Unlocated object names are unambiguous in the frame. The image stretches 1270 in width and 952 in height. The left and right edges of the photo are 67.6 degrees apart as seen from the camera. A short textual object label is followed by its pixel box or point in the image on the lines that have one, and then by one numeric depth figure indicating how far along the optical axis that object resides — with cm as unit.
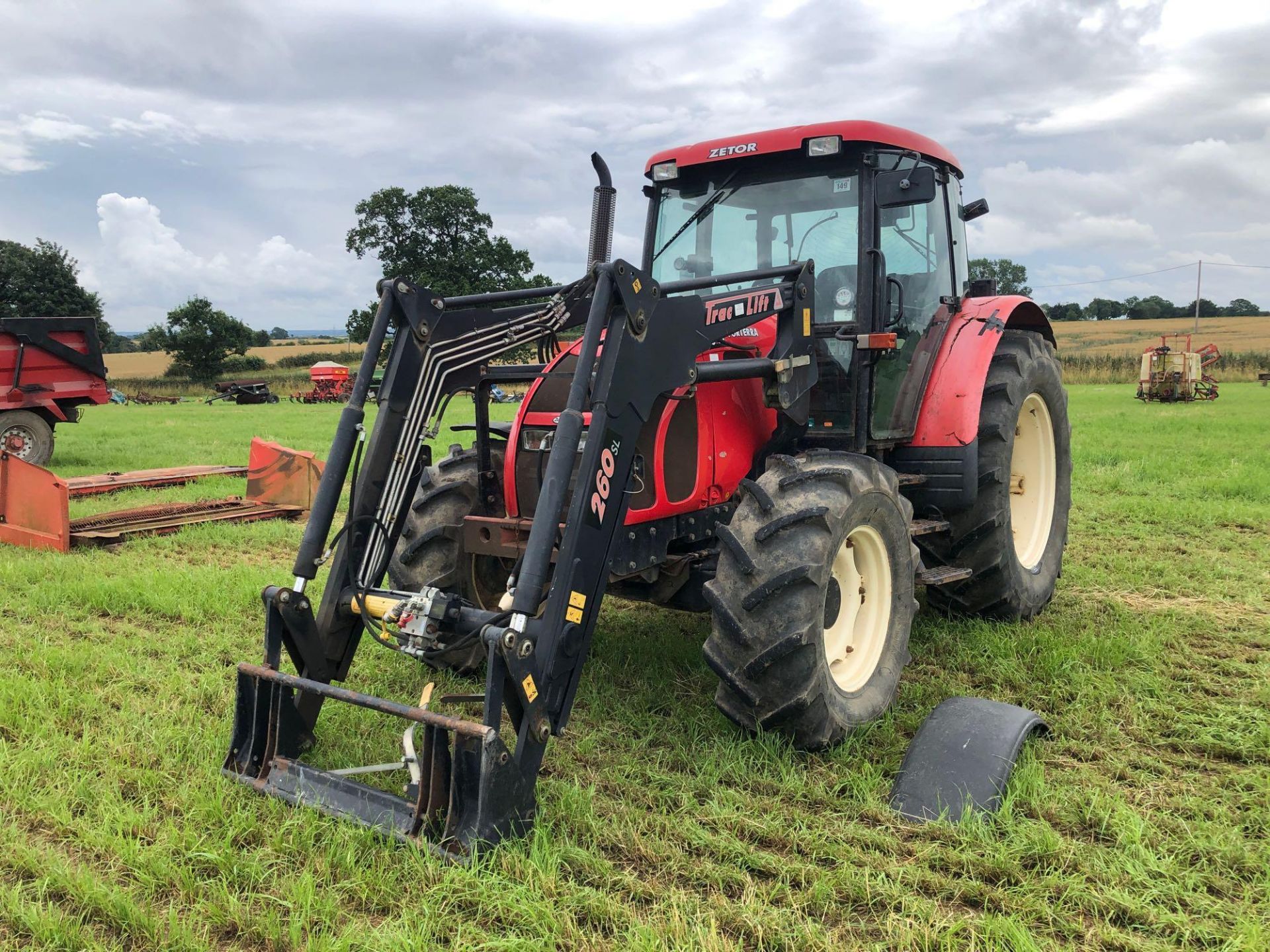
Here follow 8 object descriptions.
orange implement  728
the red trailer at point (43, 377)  1219
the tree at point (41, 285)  5172
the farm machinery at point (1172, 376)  2538
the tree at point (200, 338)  5128
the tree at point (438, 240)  4509
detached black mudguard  314
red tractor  318
